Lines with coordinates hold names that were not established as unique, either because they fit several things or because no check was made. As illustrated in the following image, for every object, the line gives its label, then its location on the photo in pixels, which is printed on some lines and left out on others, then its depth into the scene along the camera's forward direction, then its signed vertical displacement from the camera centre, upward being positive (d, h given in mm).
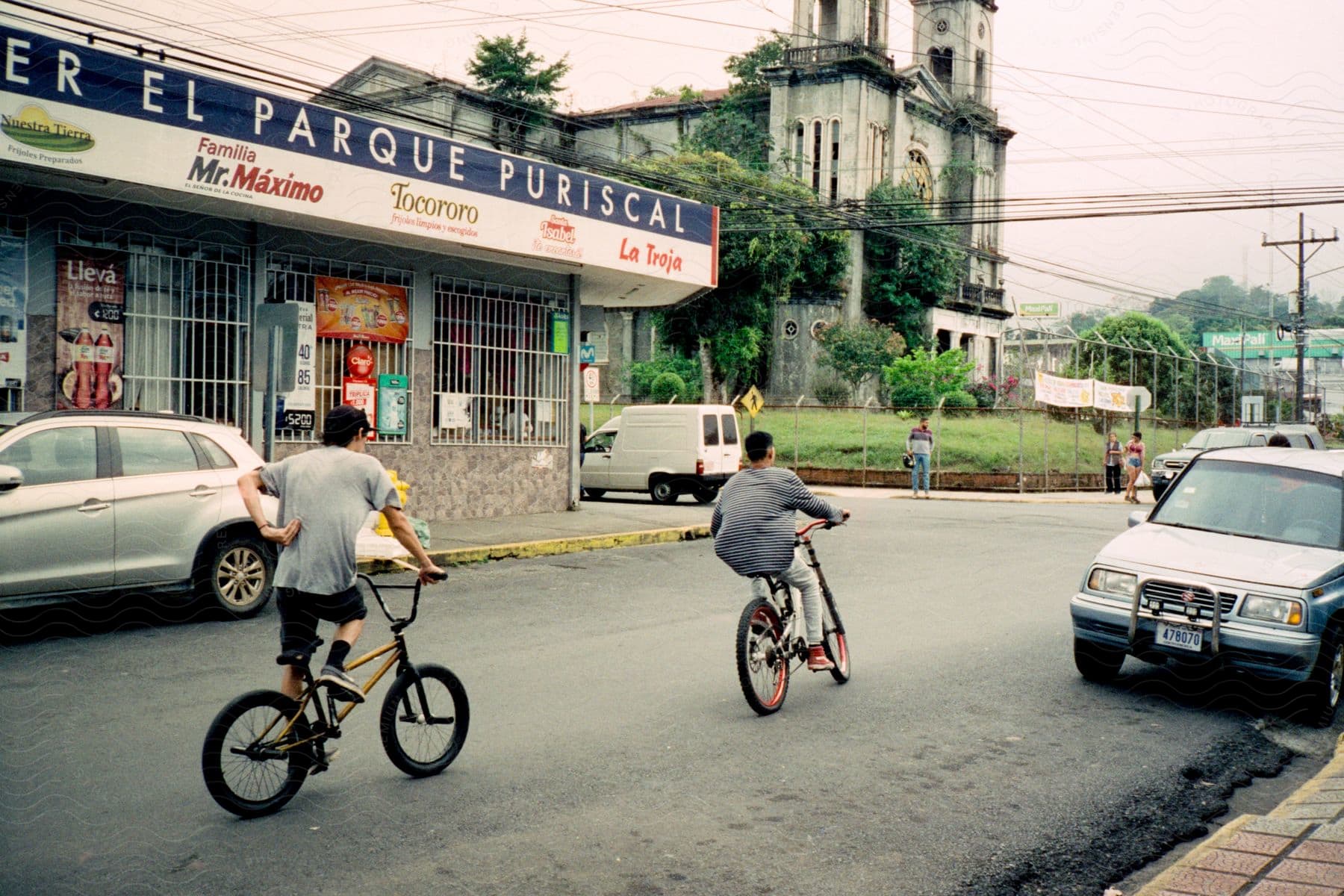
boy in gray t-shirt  5141 -500
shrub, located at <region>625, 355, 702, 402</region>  48125 +2008
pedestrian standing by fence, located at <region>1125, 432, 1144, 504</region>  28484 -887
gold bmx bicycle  4848 -1366
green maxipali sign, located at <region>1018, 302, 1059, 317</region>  79669 +7983
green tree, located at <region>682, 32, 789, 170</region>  56719 +14561
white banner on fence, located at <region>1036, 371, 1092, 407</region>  32625 +967
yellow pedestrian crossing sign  30848 +573
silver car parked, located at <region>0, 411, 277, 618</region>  8656 -743
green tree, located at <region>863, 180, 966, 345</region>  55500 +6999
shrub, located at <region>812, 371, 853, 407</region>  49875 +1453
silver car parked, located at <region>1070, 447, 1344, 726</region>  7129 -949
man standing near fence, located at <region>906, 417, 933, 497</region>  29016 -558
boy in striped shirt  7152 -620
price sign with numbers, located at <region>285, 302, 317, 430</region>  15094 +476
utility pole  46281 +4777
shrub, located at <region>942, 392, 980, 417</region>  47844 +998
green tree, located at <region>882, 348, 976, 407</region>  47281 +1886
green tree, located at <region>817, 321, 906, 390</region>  50094 +3035
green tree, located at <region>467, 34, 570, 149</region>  57125 +16723
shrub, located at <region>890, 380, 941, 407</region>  47062 +1172
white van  24266 -611
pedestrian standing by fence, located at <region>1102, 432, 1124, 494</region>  31719 -883
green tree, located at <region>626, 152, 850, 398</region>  44688 +5863
